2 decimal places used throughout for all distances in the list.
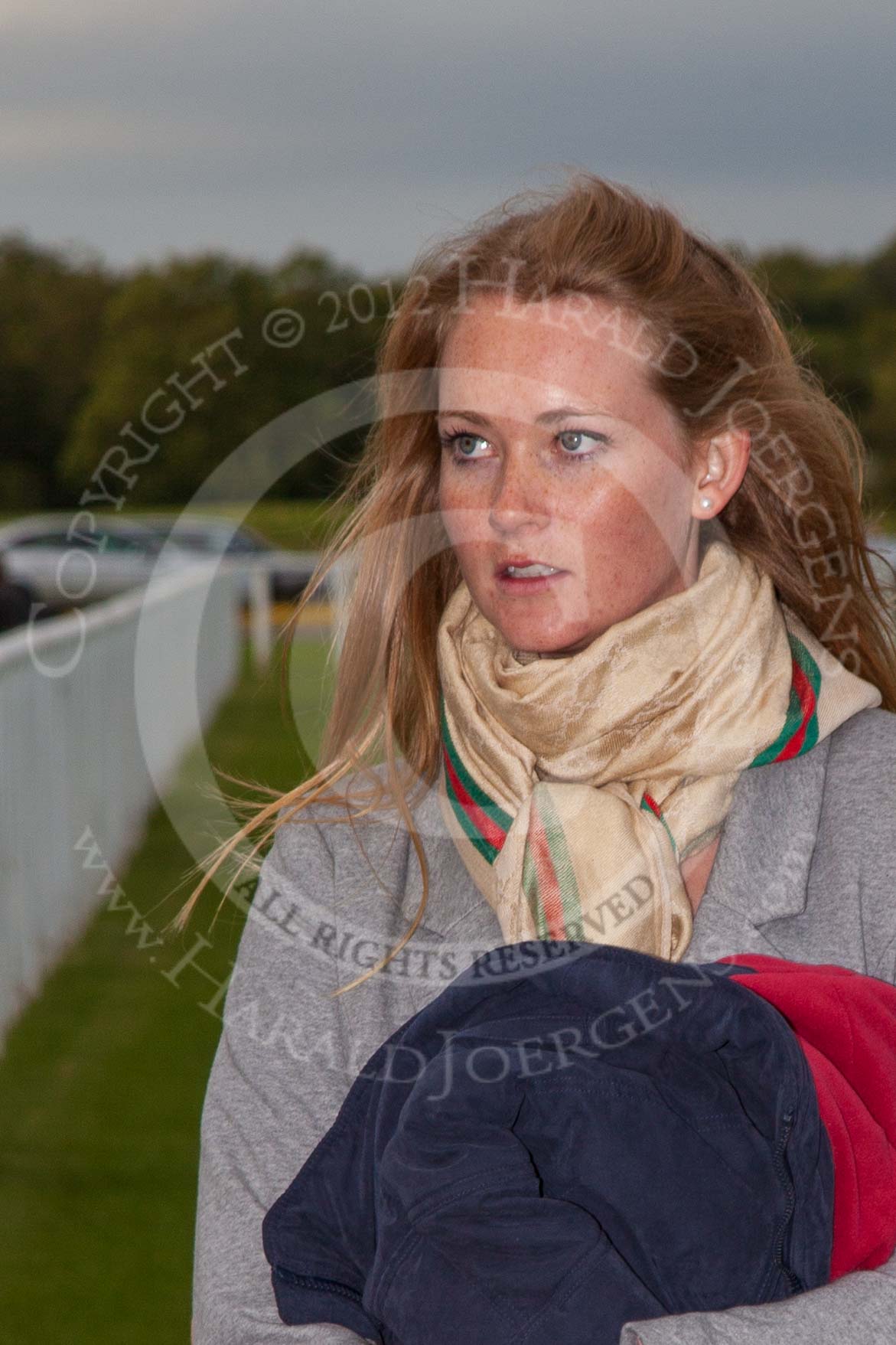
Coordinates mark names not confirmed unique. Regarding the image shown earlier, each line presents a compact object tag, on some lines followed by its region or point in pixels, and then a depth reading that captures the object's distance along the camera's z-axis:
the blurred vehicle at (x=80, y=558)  43.97
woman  3.61
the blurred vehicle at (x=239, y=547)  47.47
